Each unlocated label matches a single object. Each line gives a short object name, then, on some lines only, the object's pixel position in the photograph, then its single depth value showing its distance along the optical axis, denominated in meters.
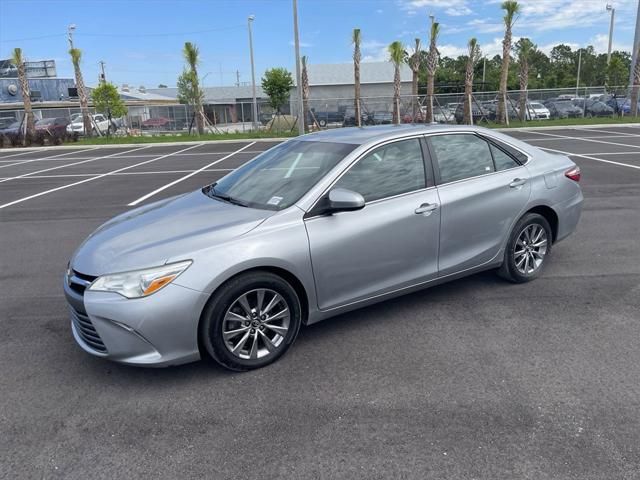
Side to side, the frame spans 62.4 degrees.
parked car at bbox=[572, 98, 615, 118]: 30.44
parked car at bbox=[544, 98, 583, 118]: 31.41
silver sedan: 3.21
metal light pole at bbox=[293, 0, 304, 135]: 23.91
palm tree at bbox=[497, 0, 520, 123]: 28.12
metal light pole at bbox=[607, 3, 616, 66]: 52.16
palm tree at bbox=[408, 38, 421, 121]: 30.38
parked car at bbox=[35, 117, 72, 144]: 27.55
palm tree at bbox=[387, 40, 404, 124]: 31.09
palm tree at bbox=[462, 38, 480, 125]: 29.33
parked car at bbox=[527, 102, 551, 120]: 31.67
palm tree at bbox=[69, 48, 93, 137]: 31.55
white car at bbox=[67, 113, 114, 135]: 33.88
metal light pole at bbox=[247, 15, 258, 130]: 32.25
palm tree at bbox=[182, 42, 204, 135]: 30.52
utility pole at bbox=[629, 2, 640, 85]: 27.87
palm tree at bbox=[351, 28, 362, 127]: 30.39
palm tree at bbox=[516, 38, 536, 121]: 30.16
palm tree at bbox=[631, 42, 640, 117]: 29.08
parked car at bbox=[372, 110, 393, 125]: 31.38
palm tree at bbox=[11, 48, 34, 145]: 29.56
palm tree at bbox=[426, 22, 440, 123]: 29.95
